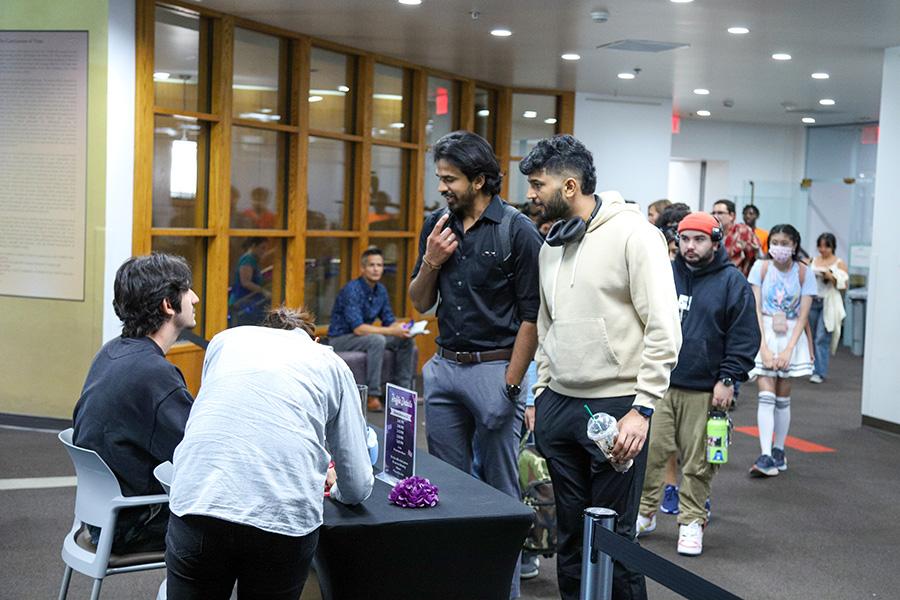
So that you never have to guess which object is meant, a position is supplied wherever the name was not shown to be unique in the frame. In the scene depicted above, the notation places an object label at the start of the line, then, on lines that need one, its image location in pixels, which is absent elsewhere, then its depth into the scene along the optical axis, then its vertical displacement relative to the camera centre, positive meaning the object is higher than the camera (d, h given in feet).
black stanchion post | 8.38 -2.63
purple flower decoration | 9.32 -2.39
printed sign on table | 9.98 -2.06
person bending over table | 7.91 -1.92
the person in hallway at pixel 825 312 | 36.45 -2.95
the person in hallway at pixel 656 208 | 25.96 +0.24
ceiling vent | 28.96 +4.54
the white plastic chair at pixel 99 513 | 9.96 -2.89
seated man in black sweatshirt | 9.93 -1.73
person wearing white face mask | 20.97 -1.93
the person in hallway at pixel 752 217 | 39.19 +0.17
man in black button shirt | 12.00 -1.02
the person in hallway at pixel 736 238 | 24.15 -0.39
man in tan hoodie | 10.03 -1.09
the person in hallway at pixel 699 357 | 15.52 -1.92
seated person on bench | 26.81 -2.93
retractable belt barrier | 7.03 -2.36
